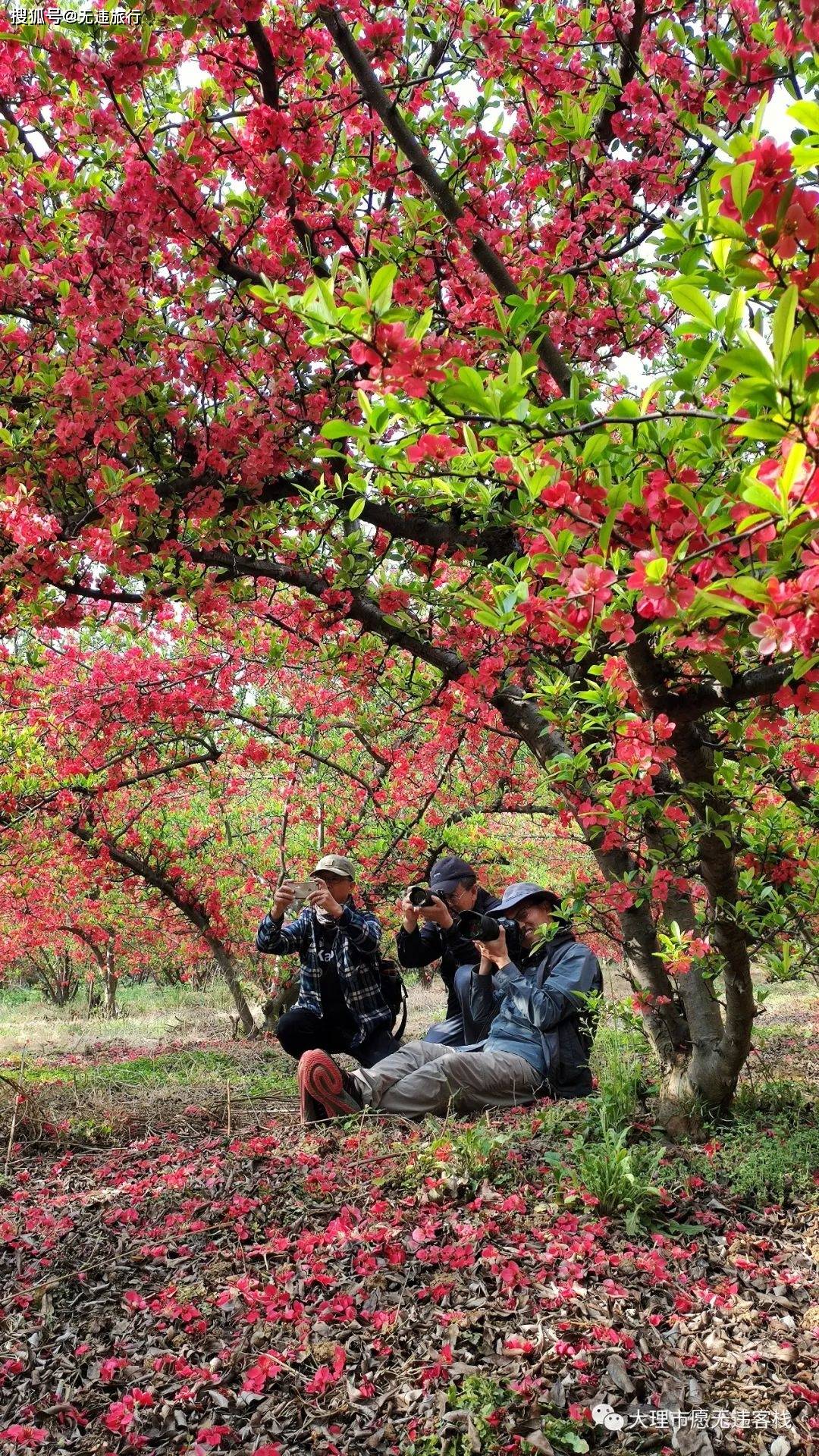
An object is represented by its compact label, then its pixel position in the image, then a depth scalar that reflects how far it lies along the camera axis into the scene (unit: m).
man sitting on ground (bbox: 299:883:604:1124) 3.43
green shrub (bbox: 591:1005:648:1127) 3.10
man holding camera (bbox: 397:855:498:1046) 4.05
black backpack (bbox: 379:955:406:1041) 4.36
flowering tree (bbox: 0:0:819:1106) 1.52
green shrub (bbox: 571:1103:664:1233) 2.53
